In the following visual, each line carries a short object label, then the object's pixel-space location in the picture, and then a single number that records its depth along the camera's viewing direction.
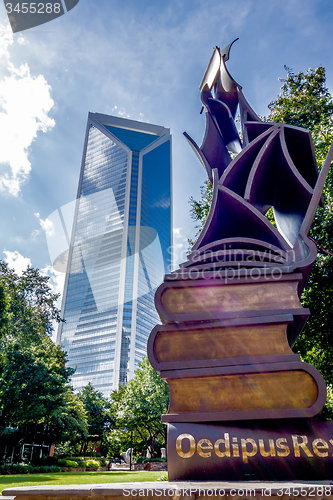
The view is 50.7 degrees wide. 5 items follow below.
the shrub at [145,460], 31.87
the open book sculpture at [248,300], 5.25
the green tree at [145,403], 31.31
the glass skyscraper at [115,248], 120.44
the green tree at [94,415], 51.28
